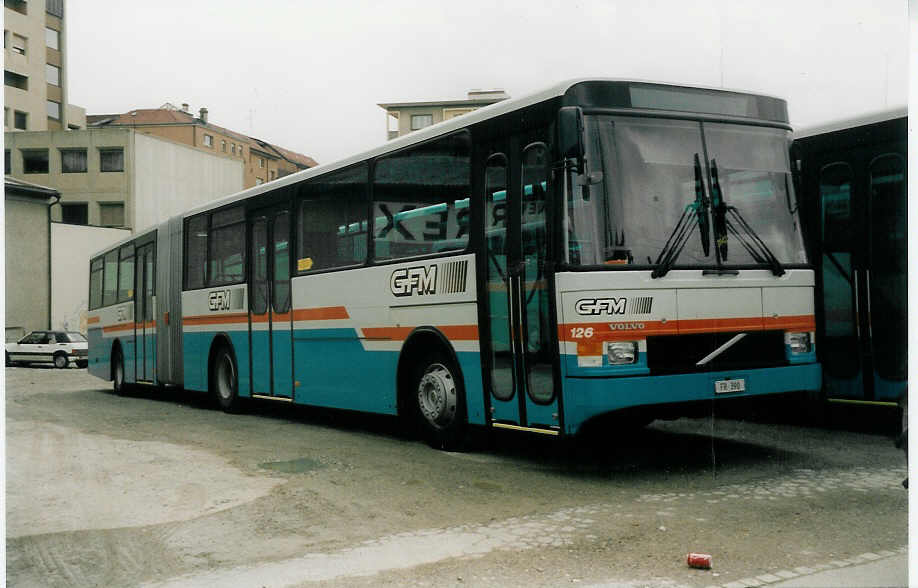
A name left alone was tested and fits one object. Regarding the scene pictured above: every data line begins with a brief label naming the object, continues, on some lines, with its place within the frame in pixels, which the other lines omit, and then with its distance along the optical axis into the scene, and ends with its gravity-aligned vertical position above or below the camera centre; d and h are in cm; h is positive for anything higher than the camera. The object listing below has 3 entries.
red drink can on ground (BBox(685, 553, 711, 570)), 512 -120
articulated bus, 734 +60
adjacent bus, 904 +70
